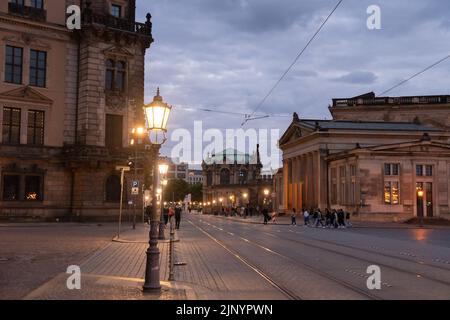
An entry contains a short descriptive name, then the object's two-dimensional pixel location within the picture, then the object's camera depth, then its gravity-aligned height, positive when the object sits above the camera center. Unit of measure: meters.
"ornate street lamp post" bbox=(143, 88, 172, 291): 12.15 +1.08
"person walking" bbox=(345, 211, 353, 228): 52.08 -1.53
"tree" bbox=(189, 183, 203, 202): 189.30 +4.40
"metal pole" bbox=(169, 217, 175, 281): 14.36 -1.70
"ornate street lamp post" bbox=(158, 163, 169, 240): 27.60 +1.89
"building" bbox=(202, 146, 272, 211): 151.00 +9.15
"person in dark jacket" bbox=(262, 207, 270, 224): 59.03 -1.11
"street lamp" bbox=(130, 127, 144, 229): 33.72 +4.52
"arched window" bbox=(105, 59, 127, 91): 49.31 +11.30
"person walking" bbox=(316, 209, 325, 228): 52.99 -1.25
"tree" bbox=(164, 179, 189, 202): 157.12 +4.64
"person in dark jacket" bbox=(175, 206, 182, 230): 44.94 -0.87
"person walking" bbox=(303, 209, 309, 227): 55.95 -1.24
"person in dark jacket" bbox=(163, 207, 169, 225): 47.31 -0.75
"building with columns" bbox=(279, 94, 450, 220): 62.31 +5.61
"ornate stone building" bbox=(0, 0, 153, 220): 44.97 +8.11
